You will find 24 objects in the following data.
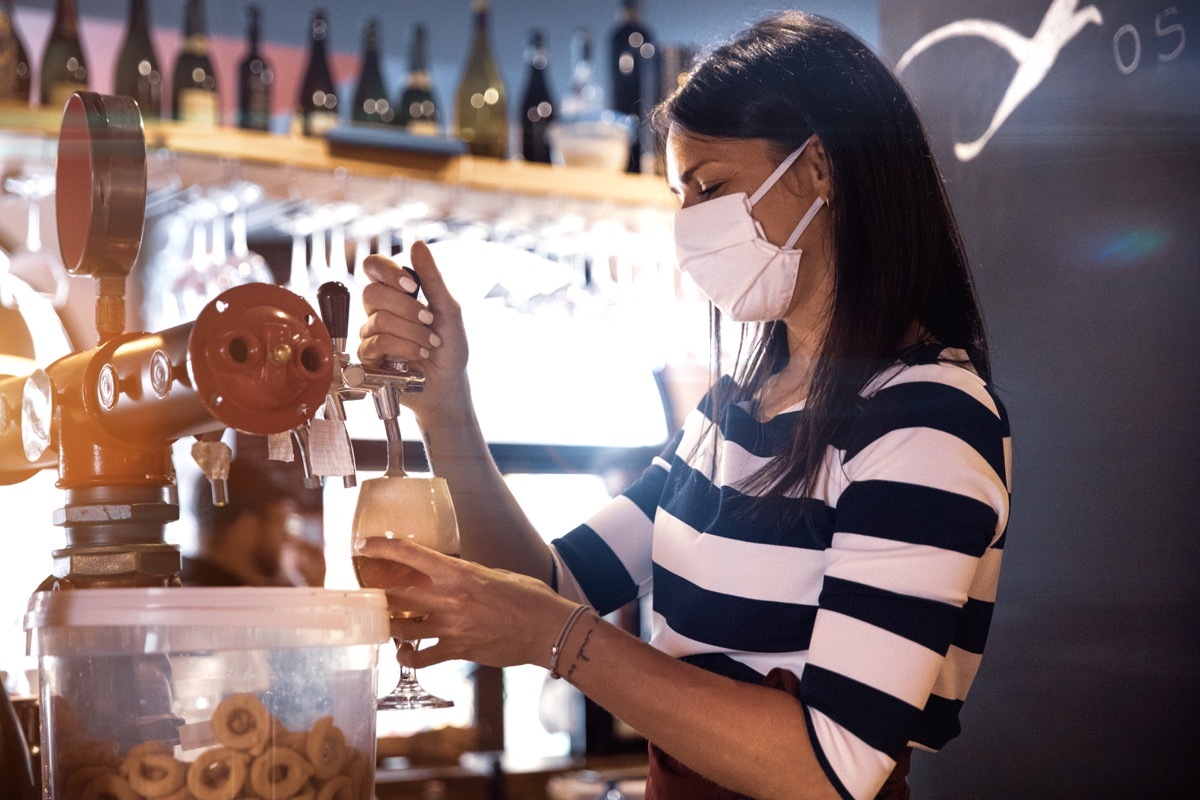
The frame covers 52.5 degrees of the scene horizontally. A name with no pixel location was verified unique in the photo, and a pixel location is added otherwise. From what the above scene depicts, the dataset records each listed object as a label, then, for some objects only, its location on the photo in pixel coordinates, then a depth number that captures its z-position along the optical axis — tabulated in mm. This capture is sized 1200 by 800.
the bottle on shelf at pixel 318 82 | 3176
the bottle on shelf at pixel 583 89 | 3002
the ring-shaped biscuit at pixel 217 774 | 722
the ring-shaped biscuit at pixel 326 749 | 749
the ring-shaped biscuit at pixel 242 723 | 725
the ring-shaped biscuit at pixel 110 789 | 724
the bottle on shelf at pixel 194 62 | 2906
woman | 984
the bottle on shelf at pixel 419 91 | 3154
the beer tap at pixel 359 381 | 853
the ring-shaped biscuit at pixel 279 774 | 729
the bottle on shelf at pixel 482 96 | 3355
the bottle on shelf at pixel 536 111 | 3385
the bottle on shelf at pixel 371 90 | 3240
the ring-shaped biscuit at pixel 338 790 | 751
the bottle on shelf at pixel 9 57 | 2512
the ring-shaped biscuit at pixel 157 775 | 719
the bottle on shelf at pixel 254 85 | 2842
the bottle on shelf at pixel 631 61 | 3426
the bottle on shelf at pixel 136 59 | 2938
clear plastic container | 722
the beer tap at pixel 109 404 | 742
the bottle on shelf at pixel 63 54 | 2861
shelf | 2457
